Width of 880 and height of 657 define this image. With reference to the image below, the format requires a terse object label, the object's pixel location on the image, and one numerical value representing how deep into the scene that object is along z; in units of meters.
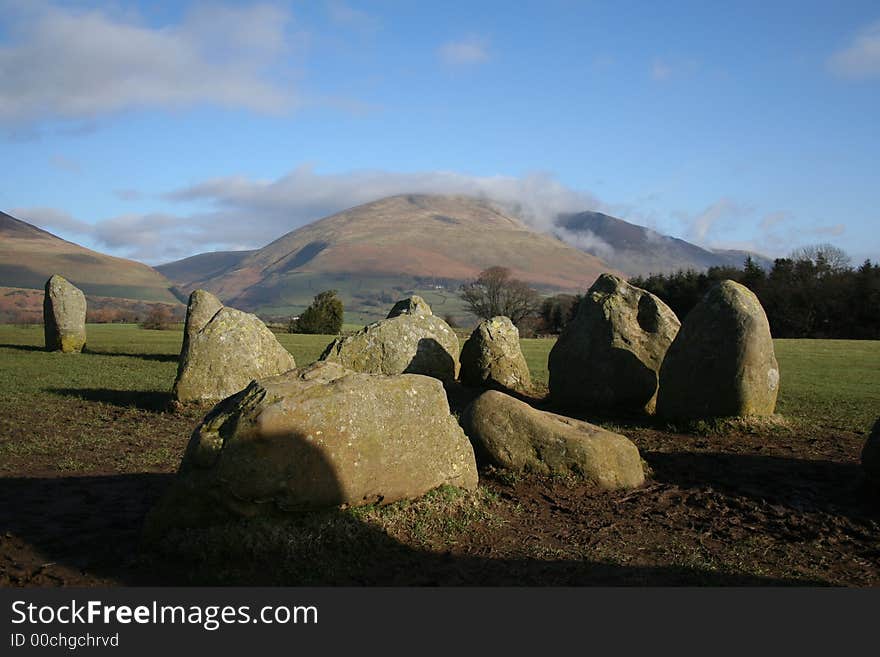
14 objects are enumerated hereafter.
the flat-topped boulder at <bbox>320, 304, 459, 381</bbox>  16.88
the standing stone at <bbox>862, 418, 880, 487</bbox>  8.47
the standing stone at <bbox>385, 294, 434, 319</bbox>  20.34
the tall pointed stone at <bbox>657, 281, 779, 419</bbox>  12.17
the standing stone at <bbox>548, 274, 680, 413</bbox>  14.39
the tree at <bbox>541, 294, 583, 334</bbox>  66.31
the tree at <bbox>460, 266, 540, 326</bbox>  72.06
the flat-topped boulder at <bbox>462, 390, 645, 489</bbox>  8.96
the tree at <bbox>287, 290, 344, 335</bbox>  49.97
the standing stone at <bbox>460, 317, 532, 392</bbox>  17.98
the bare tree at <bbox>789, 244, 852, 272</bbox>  55.58
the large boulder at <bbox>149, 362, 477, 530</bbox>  6.38
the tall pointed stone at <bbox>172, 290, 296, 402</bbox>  14.51
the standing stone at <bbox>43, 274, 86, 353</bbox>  27.16
